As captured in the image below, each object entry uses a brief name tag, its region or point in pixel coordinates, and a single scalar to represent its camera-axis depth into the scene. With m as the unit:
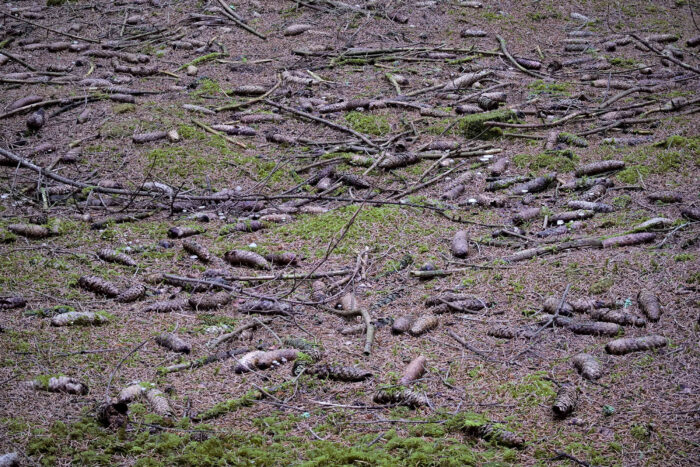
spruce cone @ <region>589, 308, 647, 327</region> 8.98
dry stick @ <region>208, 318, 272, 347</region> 9.60
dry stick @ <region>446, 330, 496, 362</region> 9.02
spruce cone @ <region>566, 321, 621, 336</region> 8.99
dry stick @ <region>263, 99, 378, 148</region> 18.05
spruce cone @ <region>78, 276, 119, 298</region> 11.01
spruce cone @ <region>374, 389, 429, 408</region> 7.94
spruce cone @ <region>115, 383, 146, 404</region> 7.75
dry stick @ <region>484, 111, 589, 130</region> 18.17
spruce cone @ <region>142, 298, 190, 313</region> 10.65
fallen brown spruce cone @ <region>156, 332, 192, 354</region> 9.33
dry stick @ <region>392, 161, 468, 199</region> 15.19
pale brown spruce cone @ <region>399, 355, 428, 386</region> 8.43
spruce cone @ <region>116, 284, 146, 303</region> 10.91
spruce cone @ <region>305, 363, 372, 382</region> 8.66
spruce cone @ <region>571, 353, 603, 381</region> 7.99
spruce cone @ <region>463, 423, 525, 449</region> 6.94
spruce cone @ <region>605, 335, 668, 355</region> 8.37
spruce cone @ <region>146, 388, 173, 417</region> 7.58
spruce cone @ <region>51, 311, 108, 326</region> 9.66
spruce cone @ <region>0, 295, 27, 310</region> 10.08
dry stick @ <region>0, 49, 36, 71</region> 22.12
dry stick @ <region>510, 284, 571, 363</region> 8.95
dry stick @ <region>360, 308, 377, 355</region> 9.37
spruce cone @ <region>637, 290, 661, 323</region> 8.98
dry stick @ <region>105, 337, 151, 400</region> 7.99
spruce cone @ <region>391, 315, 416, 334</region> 9.95
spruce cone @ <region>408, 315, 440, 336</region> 9.87
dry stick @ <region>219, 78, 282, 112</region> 20.16
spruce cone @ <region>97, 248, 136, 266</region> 12.24
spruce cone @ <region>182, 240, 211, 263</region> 12.62
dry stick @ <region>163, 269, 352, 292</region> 11.39
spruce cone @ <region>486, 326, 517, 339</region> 9.42
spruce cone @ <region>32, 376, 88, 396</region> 7.78
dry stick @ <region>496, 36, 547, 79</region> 22.31
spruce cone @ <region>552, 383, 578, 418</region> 7.37
